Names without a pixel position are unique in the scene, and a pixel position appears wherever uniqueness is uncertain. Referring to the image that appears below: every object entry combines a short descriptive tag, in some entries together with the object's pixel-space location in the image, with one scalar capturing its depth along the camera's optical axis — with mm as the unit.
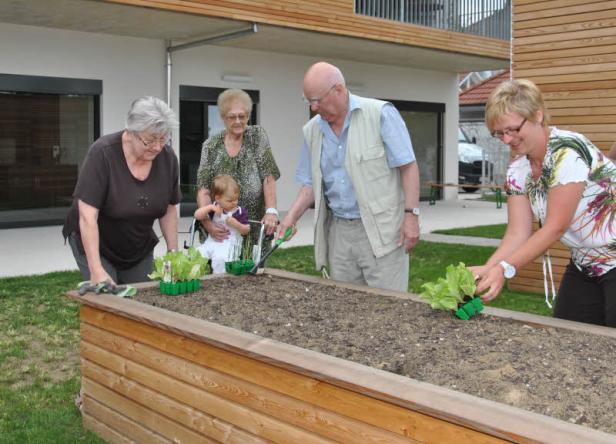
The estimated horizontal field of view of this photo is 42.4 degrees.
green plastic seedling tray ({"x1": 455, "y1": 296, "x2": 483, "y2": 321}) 3414
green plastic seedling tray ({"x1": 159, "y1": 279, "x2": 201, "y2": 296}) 4129
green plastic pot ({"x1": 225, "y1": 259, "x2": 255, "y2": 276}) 4707
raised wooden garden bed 2197
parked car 27938
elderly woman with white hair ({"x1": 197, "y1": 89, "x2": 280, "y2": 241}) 5031
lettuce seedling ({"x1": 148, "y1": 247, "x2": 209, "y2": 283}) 4148
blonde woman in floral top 2943
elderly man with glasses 4102
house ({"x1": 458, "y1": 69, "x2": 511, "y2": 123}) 29594
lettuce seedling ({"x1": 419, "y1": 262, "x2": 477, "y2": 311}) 3293
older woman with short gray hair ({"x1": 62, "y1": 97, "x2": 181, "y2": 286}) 3814
